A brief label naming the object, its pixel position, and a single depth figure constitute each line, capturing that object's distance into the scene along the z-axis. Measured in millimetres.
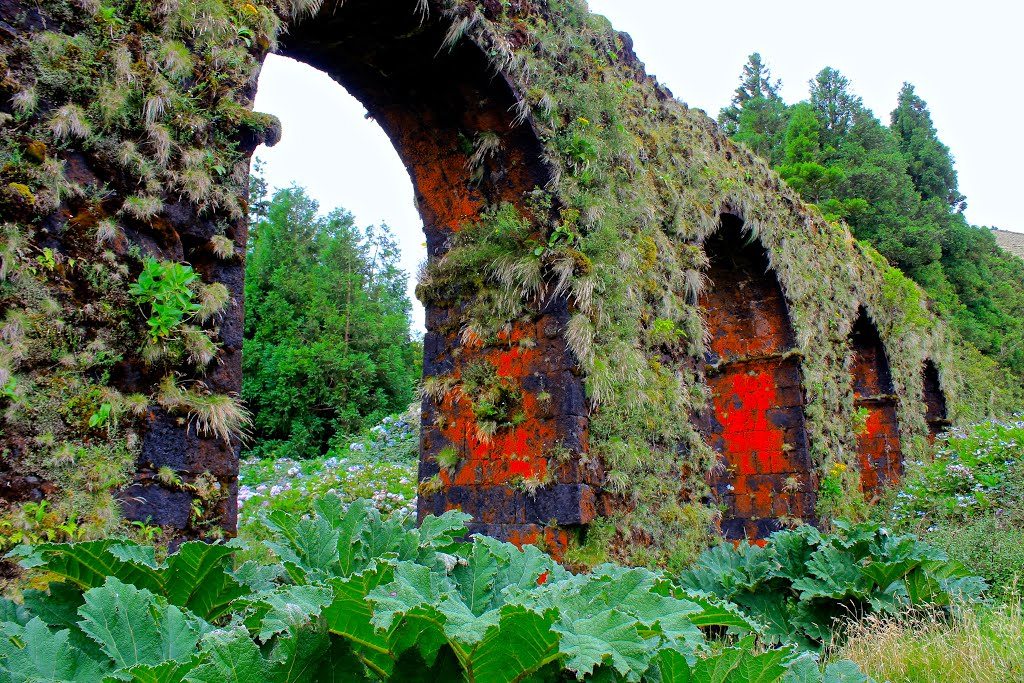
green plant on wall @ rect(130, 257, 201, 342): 2668
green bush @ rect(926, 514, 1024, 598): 4879
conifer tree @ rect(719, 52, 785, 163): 23234
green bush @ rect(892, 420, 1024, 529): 6938
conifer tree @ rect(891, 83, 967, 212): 20359
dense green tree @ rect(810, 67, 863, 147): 21047
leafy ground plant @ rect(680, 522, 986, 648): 3980
